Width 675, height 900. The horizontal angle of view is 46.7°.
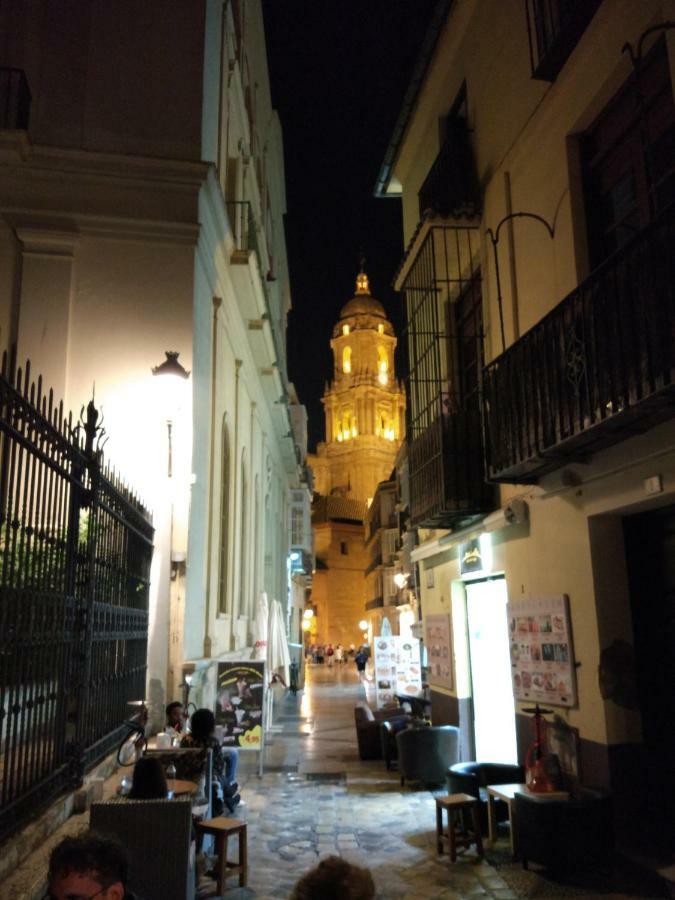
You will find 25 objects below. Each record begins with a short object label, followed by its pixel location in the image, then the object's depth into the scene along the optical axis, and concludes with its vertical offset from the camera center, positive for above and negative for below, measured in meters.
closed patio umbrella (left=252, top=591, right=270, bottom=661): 17.67 +0.30
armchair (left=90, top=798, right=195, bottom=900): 5.12 -1.32
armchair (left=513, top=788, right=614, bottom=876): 6.98 -1.77
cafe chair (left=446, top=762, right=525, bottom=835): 8.78 -1.61
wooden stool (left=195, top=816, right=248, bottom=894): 6.99 -1.78
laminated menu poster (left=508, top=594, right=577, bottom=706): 8.27 -0.21
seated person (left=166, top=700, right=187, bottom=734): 8.49 -0.83
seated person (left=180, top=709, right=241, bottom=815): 8.04 -1.30
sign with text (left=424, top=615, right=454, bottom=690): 12.93 -0.26
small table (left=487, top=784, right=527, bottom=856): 7.73 -1.61
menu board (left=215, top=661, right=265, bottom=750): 12.23 -0.98
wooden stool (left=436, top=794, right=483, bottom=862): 7.96 -1.90
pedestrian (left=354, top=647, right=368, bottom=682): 34.97 -1.21
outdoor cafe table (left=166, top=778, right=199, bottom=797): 6.75 -1.26
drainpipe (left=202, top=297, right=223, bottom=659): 12.06 +2.97
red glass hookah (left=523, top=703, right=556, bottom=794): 7.63 -1.31
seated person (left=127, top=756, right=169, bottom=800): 5.67 -1.02
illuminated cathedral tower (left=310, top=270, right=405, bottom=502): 84.50 +24.54
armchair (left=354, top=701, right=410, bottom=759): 14.28 -1.81
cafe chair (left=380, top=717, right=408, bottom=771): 13.31 -1.81
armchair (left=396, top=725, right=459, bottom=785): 11.33 -1.67
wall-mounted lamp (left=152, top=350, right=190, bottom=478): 9.49 +3.05
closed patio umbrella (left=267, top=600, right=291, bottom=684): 18.48 -0.10
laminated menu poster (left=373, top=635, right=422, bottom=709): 19.23 -0.75
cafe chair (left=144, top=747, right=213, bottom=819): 7.38 -1.15
